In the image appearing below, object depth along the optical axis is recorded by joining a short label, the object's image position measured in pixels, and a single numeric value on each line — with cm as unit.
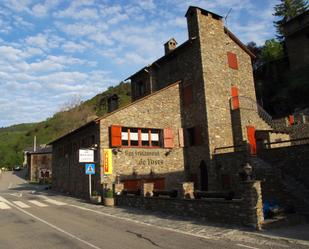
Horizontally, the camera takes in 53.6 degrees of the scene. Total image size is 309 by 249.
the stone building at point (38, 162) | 5576
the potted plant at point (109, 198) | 1797
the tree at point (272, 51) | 4244
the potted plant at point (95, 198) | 1908
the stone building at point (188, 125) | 2108
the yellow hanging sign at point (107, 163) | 2005
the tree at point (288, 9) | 4529
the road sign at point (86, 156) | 1985
